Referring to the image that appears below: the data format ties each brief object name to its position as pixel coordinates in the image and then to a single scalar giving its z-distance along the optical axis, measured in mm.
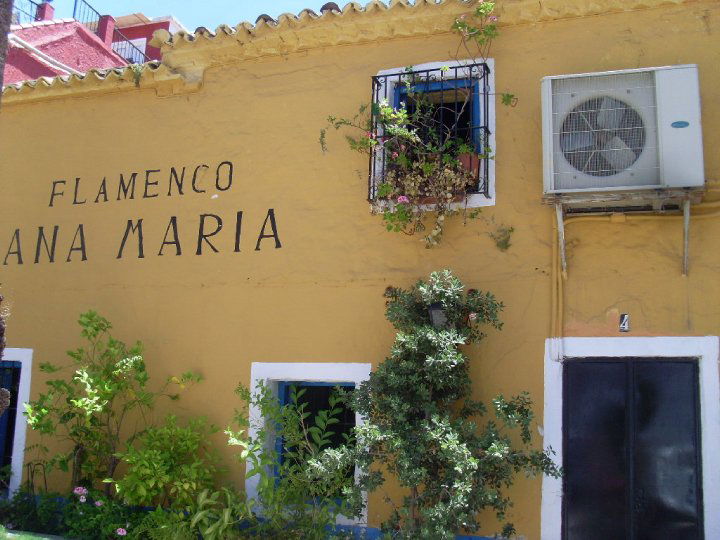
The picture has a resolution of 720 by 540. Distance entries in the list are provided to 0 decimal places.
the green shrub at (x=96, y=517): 6602
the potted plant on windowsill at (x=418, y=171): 6461
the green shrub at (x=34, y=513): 7074
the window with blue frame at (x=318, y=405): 6828
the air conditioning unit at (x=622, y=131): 5648
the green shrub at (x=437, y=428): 5316
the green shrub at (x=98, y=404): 6922
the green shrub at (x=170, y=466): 6477
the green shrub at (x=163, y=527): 6124
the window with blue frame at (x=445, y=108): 6578
